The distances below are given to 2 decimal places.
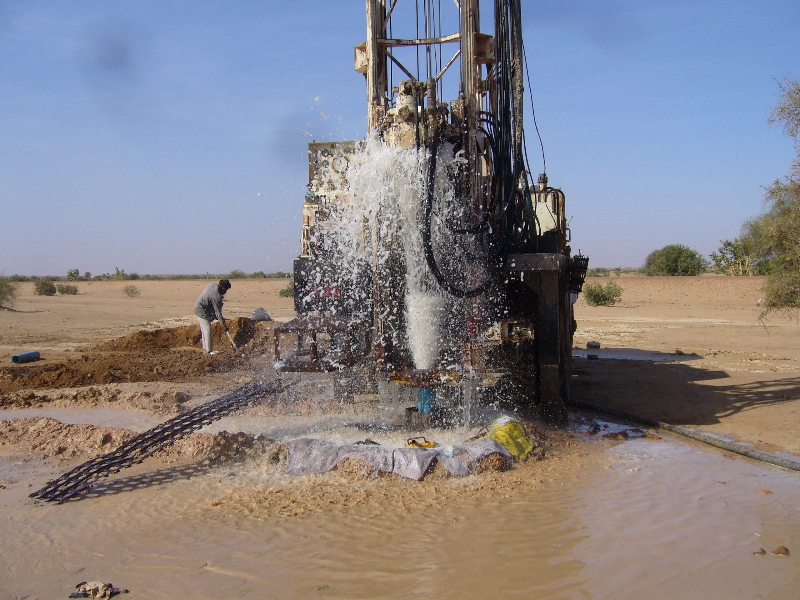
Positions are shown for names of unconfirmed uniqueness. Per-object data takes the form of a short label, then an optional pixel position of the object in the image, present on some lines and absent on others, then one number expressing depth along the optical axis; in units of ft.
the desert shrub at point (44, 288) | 115.20
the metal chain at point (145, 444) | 17.10
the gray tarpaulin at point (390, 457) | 18.16
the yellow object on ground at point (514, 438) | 19.48
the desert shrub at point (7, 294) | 81.97
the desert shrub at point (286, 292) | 113.82
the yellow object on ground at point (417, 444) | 19.36
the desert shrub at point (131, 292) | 122.68
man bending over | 40.04
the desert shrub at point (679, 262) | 148.87
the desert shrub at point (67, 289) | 122.31
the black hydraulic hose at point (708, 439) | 20.20
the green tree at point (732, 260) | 126.82
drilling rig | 20.70
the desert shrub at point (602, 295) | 99.96
